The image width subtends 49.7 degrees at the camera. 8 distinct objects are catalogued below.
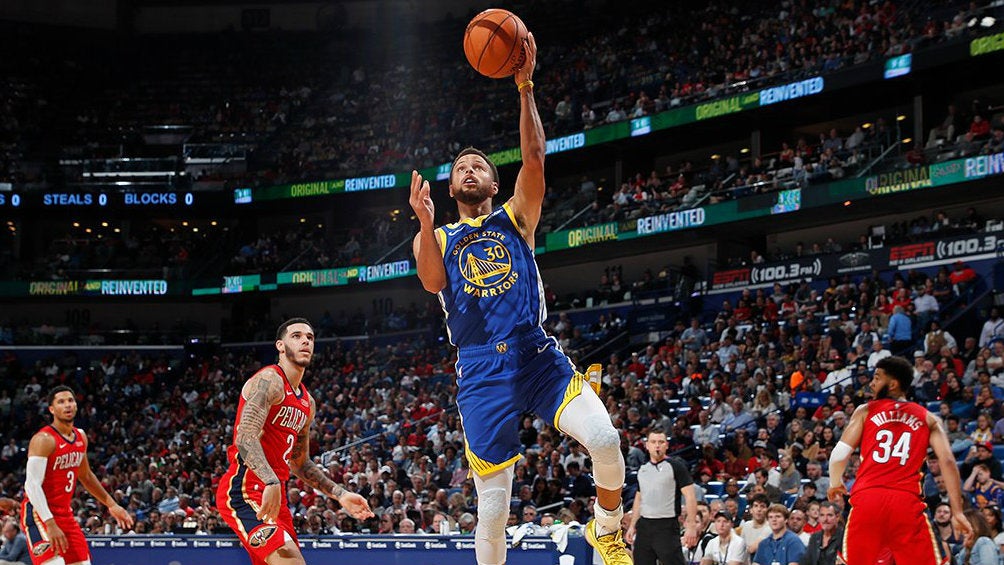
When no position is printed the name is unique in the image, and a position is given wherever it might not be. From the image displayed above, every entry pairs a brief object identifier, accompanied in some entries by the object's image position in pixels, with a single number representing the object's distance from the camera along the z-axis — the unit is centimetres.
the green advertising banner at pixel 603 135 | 2714
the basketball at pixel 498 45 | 673
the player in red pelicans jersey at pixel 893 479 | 756
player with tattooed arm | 728
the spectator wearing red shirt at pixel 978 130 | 2320
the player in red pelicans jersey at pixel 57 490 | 939
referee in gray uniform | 1119
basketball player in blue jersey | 621
